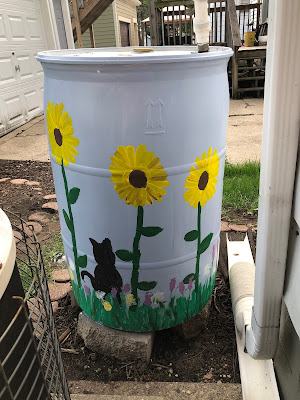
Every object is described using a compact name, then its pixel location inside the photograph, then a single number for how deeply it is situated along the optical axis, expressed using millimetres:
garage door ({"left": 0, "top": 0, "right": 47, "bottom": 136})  5730
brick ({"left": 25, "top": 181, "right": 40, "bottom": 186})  3732
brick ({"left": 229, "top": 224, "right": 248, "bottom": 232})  2684
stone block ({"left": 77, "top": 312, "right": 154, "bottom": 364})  1675
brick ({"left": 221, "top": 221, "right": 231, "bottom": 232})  2691
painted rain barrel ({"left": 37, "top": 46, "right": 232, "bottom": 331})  1257
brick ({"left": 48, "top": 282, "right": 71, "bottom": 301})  2154
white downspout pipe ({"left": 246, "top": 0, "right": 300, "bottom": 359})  951
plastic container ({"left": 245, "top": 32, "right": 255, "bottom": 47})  8070
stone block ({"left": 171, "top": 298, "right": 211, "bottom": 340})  1803
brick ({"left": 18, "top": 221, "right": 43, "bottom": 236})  2839
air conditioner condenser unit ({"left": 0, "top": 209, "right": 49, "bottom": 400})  798
